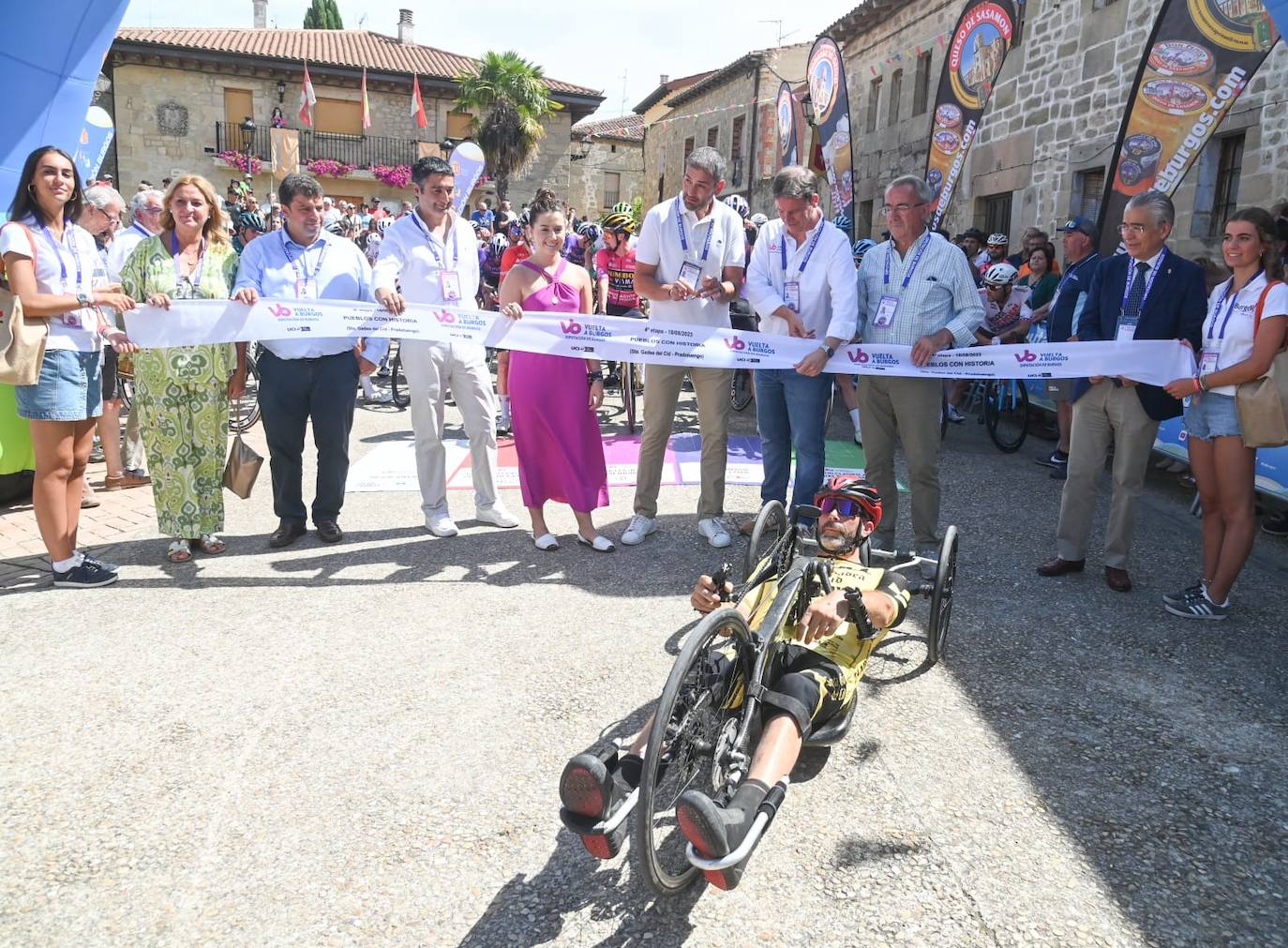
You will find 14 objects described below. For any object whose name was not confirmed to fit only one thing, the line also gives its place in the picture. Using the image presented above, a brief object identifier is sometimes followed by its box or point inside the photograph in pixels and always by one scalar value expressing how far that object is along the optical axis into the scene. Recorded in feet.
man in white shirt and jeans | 17.17
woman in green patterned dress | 16.58
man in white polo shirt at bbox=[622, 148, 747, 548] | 17.95
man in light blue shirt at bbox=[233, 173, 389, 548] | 17.35
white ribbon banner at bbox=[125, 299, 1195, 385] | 16.25
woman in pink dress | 18.15
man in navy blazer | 15.84
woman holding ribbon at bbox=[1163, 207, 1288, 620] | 14.46
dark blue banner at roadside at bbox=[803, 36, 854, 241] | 40.71
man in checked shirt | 16.56
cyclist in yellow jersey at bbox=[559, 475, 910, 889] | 7.69
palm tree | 125.18
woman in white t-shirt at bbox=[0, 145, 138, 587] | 14.48
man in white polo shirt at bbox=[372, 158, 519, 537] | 18.49
